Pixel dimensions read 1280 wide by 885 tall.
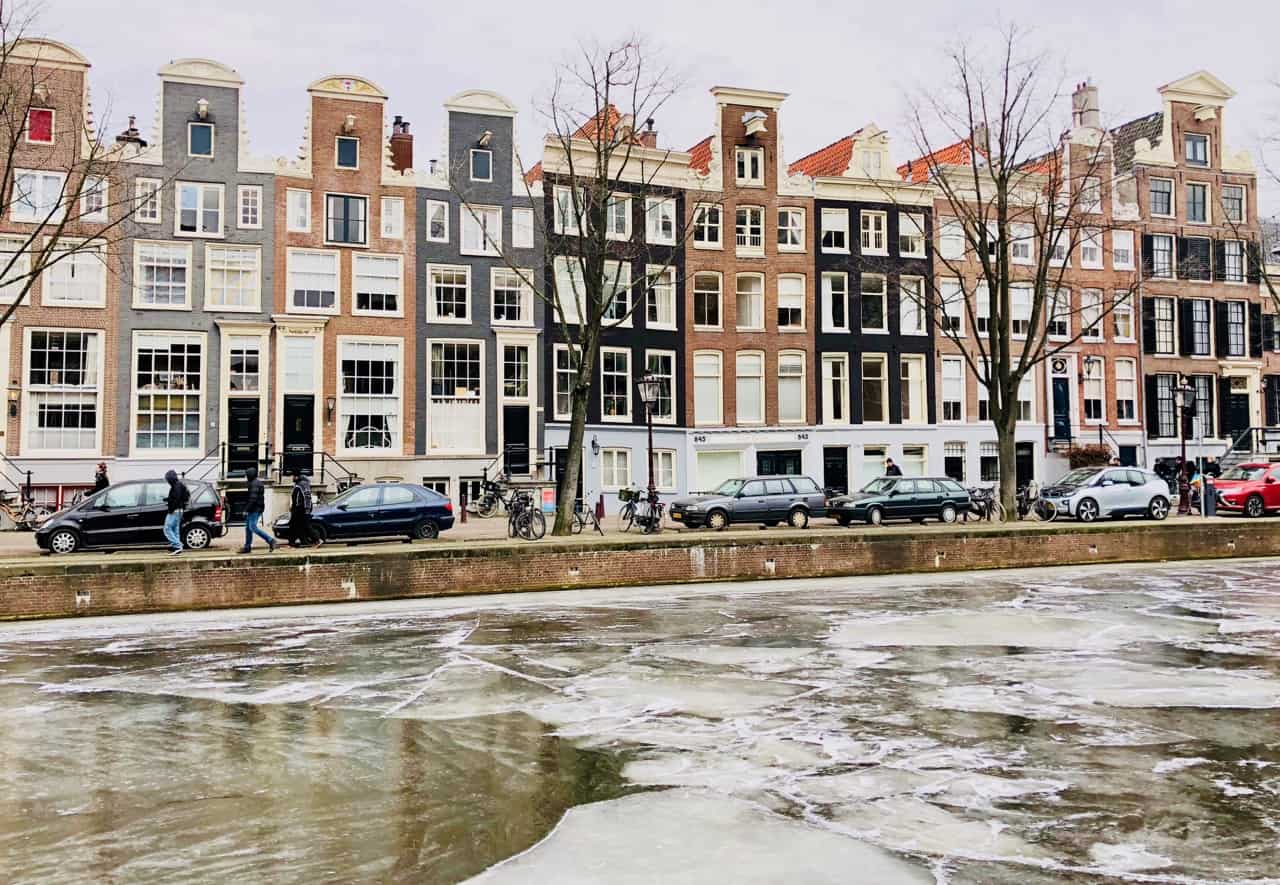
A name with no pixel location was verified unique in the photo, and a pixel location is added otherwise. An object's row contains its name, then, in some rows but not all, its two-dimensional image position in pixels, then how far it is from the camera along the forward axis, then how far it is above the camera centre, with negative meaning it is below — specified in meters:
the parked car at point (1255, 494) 33.28 -0.64
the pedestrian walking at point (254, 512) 19.78 -0.56
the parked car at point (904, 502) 31.78 -0.75
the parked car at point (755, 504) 30.22 -0.75
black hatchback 22.25 -0.81
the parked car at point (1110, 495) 31.61 -0.60
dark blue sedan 24.25 -0.76
